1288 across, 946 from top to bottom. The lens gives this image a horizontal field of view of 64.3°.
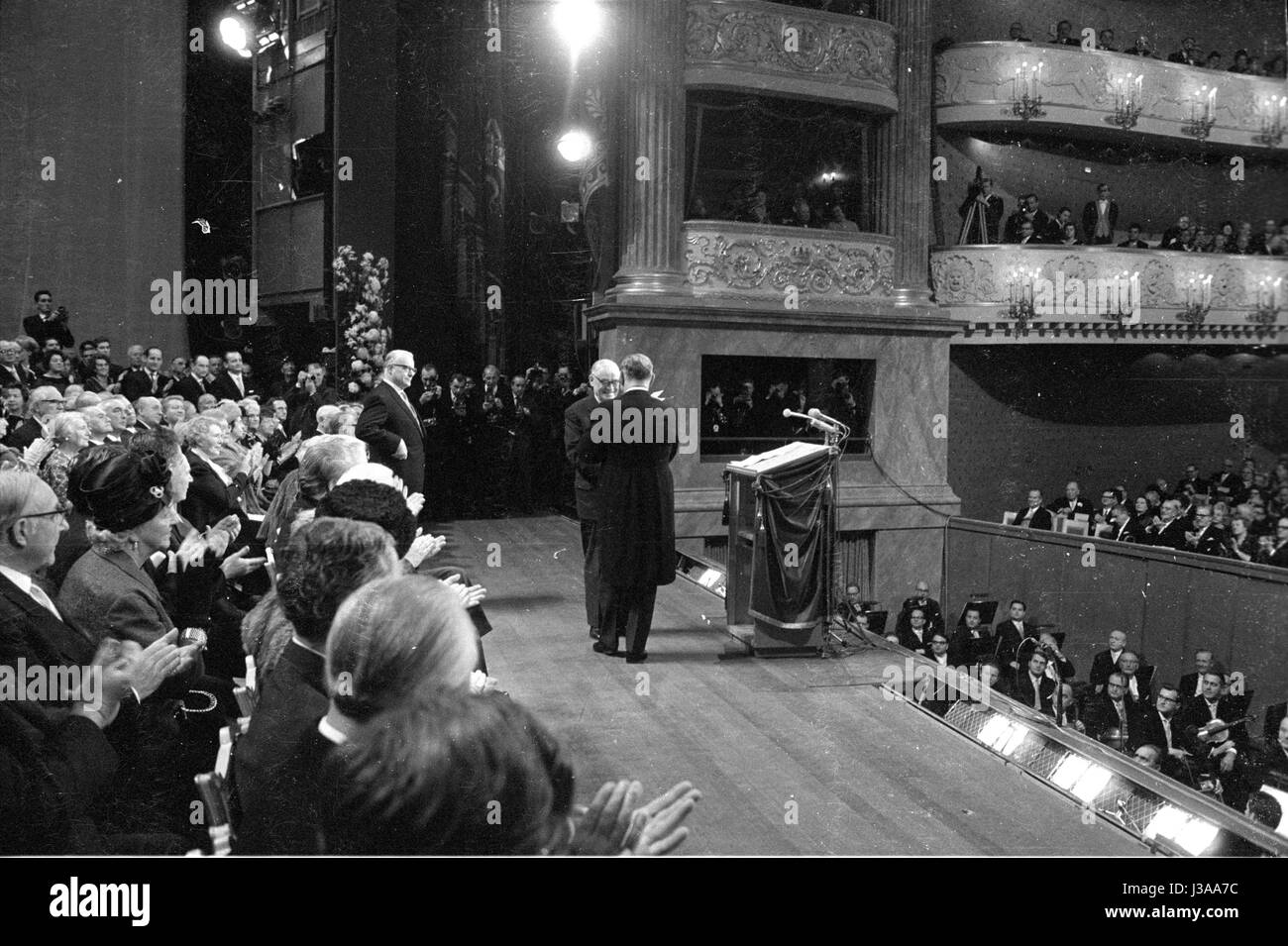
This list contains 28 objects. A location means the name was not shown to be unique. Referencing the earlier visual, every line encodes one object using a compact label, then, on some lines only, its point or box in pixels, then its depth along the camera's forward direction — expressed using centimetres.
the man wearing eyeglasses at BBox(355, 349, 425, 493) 596
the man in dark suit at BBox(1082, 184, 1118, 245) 1420
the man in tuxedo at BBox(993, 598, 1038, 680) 1010
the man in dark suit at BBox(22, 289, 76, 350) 918
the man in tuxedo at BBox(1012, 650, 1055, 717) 890
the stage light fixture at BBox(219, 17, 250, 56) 1186
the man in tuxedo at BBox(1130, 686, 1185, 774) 782
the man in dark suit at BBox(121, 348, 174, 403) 855
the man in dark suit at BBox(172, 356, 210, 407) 898
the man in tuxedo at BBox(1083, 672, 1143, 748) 827
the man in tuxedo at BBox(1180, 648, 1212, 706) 842
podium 580
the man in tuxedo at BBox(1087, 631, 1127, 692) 897
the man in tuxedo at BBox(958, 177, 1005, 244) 1388
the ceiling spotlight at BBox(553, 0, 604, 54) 1154
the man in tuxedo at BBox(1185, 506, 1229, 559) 1009
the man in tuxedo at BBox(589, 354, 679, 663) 556
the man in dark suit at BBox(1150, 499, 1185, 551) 1079
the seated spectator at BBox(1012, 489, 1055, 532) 1295
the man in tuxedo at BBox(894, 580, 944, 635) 1067
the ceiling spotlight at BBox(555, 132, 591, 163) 1328
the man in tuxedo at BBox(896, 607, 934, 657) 1045
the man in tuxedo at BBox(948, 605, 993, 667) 976
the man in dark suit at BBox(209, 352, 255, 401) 936
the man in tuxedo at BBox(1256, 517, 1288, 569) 964
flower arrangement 1027
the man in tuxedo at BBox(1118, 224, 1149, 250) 1398
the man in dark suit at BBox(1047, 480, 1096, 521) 1290
